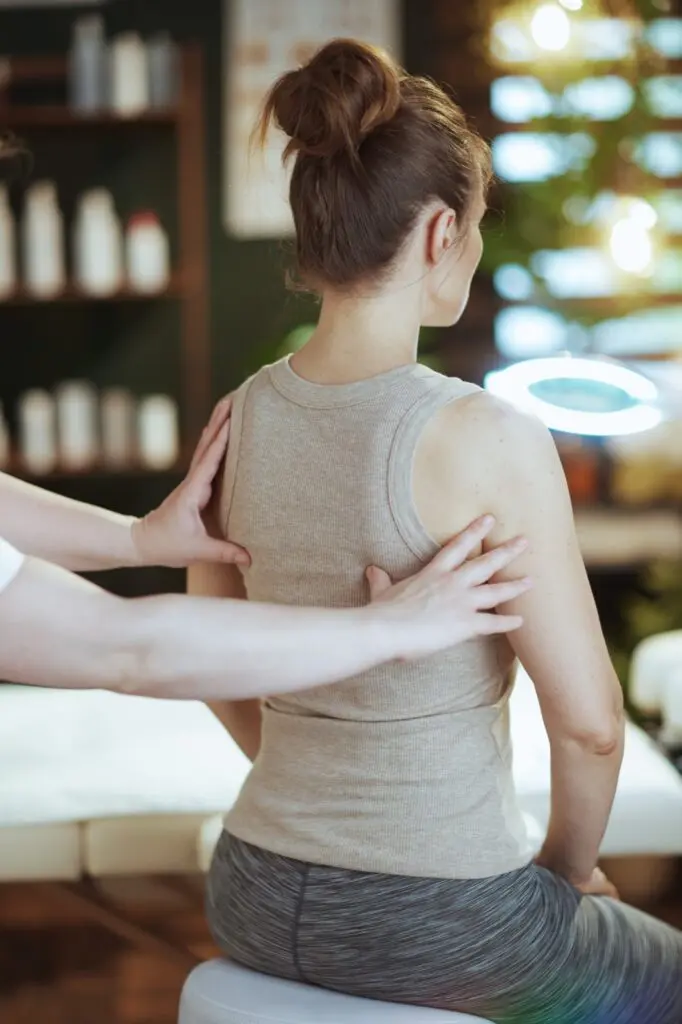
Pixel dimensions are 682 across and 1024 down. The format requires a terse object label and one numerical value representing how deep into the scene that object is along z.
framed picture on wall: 4.22
